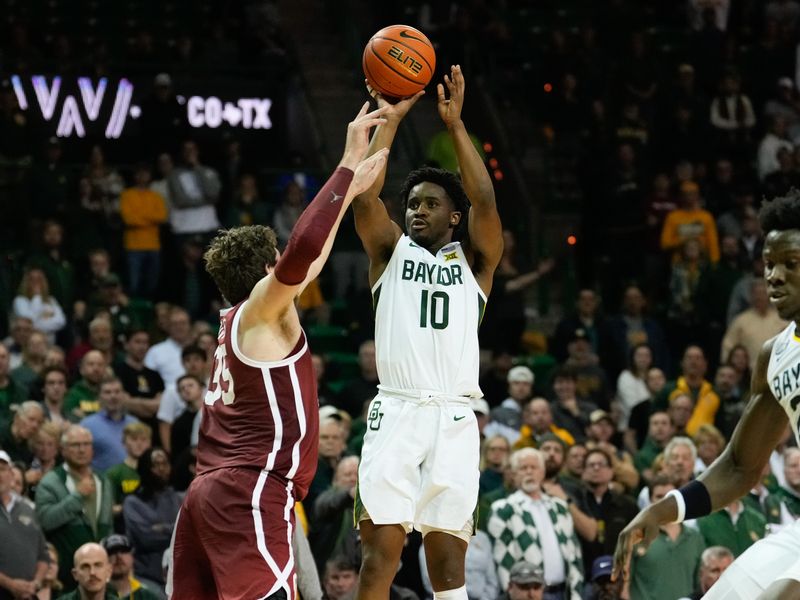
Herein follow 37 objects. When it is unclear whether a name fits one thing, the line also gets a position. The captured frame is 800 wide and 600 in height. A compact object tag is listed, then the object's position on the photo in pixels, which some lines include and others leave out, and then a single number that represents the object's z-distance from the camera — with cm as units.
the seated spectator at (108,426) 1258
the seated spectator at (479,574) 1132
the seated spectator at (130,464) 1204
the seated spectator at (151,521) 1143
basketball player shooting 748
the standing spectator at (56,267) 1531
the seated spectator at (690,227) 1739
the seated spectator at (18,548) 1053
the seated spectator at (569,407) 1419
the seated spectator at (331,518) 1120
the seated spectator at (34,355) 1350
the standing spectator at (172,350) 1427
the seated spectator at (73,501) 1127
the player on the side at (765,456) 599
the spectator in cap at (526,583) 1045
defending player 650
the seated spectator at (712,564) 1088
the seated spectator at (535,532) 1135
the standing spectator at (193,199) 1686
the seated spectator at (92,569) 1000
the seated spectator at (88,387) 1305
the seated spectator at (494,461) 1254
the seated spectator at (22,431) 1205
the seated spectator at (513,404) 1378
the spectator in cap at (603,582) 1115
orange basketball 773
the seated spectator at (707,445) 1312
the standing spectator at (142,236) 1650
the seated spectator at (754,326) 1599
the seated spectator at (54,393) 1272
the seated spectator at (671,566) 1145
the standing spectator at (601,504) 1209
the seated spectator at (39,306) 1481
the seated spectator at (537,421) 1345
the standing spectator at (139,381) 1352
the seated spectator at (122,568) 1052
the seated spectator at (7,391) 1259
